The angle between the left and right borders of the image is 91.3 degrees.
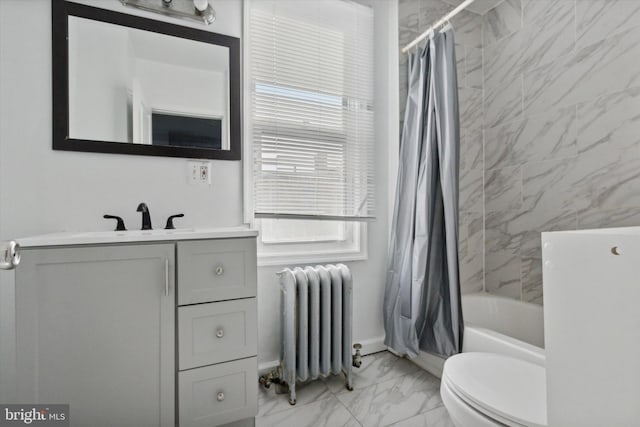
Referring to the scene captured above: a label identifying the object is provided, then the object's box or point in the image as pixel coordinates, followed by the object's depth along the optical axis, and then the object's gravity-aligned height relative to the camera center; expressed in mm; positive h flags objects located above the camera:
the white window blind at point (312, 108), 1867 +670
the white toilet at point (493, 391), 926 -588
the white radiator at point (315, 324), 1626 -595
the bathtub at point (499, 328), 1436 -677
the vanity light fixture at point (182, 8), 1595 +1088
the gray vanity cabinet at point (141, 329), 1037 -413
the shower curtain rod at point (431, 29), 1652 +1102
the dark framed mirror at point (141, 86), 1479 +665
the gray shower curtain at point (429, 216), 1704 -18
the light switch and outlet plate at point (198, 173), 1697 +230
